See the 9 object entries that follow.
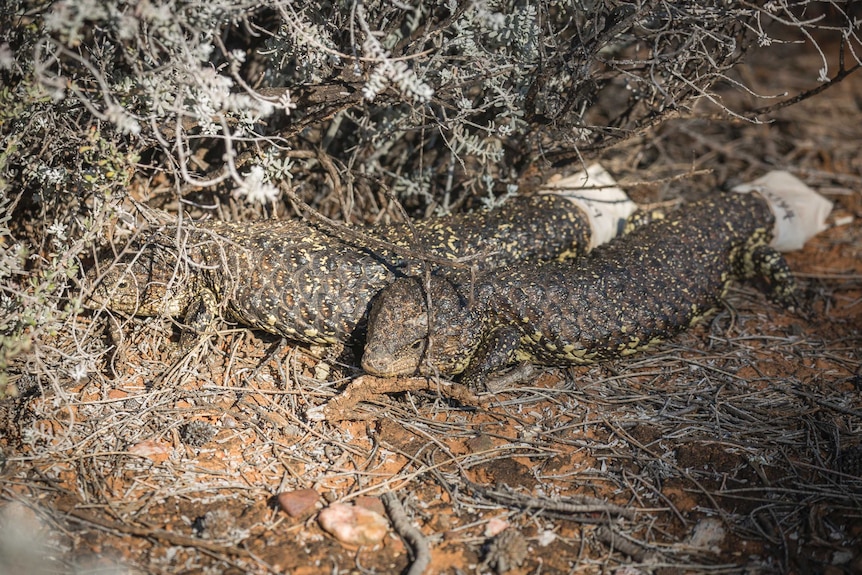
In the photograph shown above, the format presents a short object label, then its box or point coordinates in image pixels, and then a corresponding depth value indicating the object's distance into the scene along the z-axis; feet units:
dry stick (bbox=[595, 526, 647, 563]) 10.64
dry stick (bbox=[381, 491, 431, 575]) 10.19
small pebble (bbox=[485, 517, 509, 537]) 10.98
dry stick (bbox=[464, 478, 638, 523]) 11.25
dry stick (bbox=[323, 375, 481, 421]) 13.00
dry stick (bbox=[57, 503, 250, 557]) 10.16
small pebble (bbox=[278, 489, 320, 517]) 10.94
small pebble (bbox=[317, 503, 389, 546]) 10.61
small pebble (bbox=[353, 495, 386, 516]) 11.18
